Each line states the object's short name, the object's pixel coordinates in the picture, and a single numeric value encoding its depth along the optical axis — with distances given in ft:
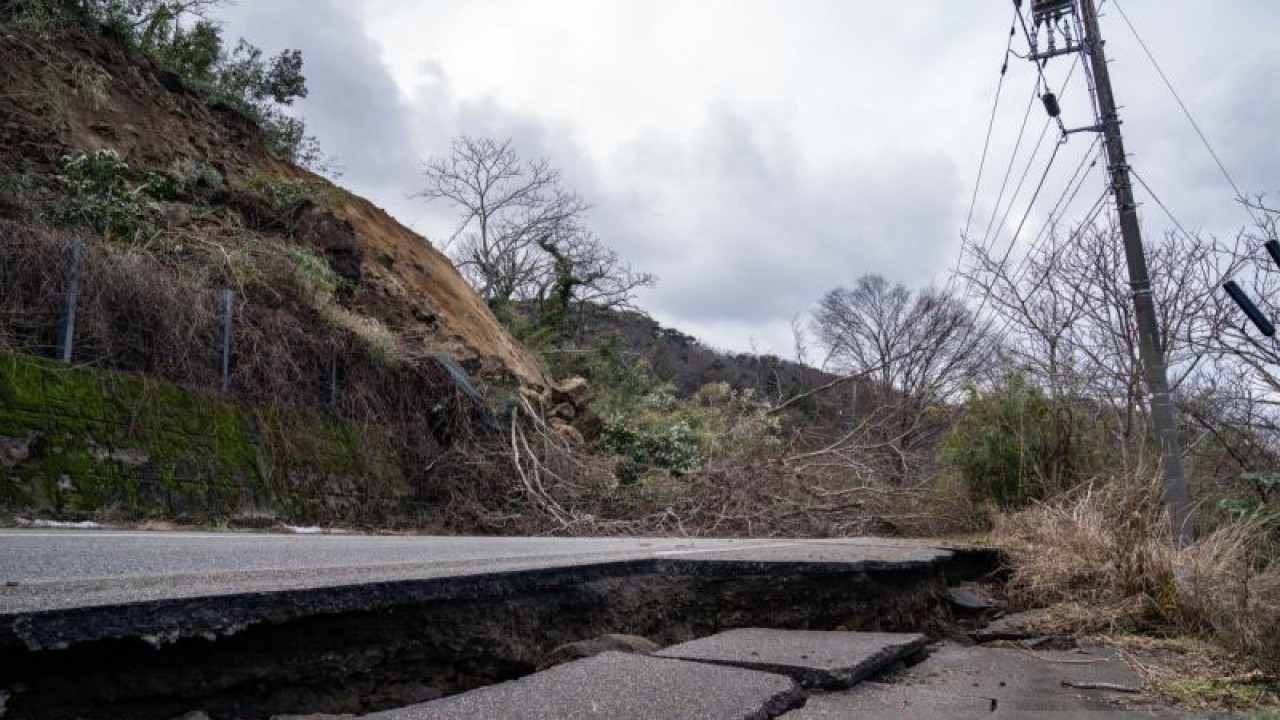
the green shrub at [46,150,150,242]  32.19
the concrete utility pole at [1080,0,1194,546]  22.35
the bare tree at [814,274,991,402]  50.25
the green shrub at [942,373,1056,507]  27.99
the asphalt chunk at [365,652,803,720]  6.13
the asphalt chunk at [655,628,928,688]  8.41
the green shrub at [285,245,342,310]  37.45
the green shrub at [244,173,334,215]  44.16
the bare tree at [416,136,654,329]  85.40
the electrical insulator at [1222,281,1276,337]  24.04
